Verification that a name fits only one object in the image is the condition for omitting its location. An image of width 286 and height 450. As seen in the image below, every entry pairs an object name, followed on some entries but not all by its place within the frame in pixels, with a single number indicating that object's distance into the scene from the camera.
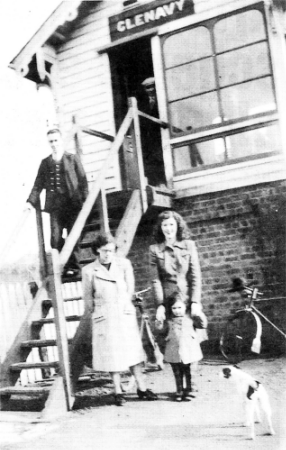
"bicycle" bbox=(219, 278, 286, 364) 5.26
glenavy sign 6.24
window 5.73
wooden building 5.59
